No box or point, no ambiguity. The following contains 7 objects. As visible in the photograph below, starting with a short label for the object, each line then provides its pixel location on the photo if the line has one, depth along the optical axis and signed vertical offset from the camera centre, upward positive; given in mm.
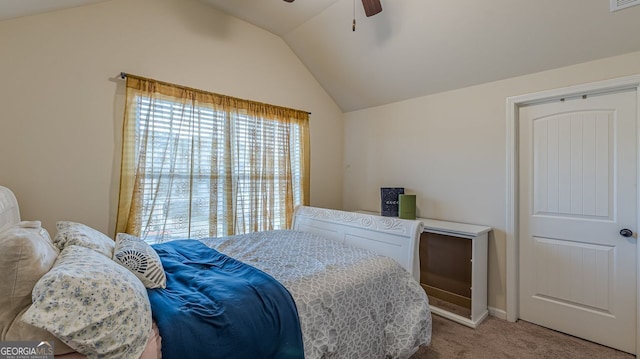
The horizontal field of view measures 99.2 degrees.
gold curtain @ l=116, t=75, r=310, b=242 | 2443 +176
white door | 2125 -317
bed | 903 -548
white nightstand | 2521 -895
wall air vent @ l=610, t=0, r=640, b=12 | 1823 +1188
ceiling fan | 2004 +1301
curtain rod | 2346 +915
